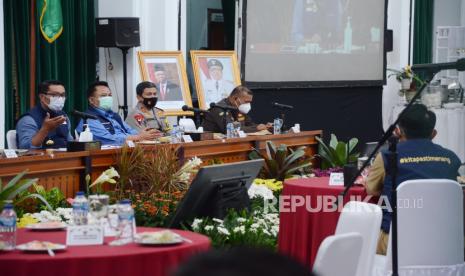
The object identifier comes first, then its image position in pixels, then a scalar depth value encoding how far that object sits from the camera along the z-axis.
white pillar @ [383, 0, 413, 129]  14.14
